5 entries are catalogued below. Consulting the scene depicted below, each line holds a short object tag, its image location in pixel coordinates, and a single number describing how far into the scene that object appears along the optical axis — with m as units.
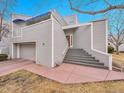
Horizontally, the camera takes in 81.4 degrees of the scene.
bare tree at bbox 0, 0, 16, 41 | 10.67
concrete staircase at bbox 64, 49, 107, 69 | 6.75
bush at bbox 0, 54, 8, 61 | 9.94
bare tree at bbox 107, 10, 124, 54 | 17.38
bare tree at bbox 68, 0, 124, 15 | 3.40
